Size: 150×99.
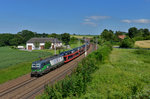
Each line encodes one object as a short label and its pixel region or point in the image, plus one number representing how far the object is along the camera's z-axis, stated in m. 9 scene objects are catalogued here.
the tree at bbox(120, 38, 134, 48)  99.12
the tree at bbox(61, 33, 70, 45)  111.54
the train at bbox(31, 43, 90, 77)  30.83
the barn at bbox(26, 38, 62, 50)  100.41
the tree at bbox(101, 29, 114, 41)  150.75
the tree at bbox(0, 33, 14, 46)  151.62
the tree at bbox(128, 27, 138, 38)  172.98
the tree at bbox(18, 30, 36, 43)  170.00
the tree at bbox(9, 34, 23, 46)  136.62
